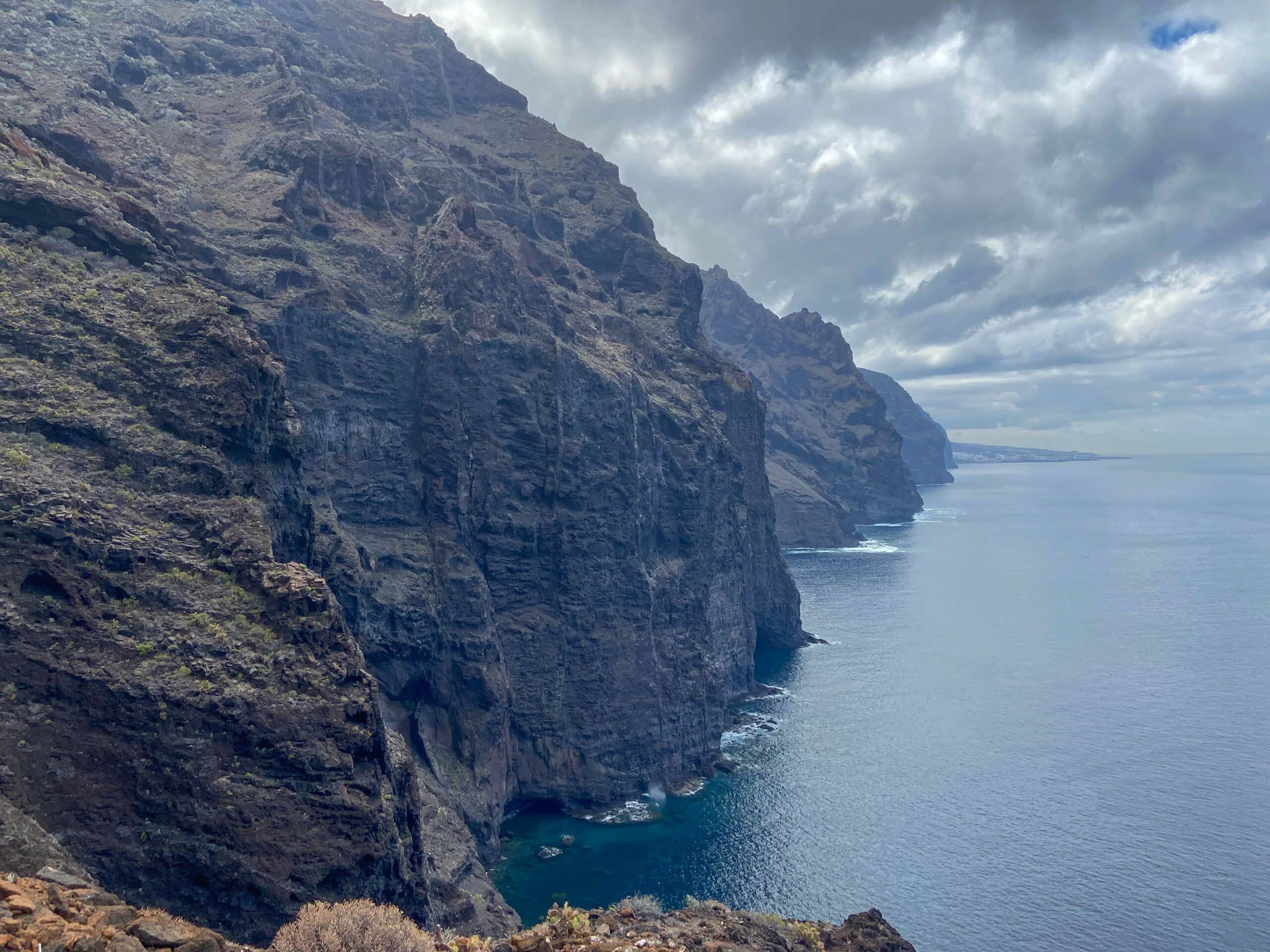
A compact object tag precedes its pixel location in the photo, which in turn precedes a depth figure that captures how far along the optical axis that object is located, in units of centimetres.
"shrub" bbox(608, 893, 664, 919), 3503
